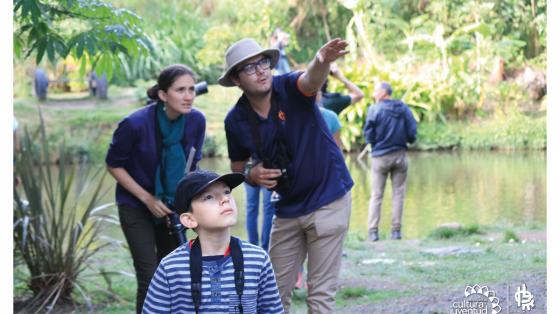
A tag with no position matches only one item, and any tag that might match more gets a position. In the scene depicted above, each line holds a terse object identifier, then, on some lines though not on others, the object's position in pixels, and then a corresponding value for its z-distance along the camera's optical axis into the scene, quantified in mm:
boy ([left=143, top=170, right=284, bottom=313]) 5408
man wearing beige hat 7724
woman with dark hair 8607
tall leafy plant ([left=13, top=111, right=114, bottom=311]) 11101
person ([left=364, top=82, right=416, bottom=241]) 17442
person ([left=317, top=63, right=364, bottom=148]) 11564
